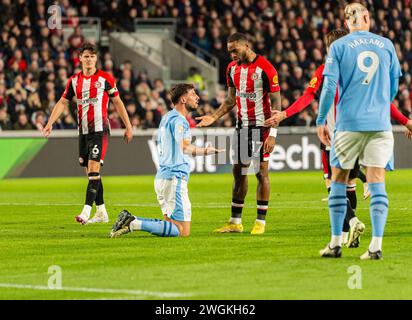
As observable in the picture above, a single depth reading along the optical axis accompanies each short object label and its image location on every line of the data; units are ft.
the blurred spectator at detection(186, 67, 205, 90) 105.95
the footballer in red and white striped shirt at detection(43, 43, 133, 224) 50.03
